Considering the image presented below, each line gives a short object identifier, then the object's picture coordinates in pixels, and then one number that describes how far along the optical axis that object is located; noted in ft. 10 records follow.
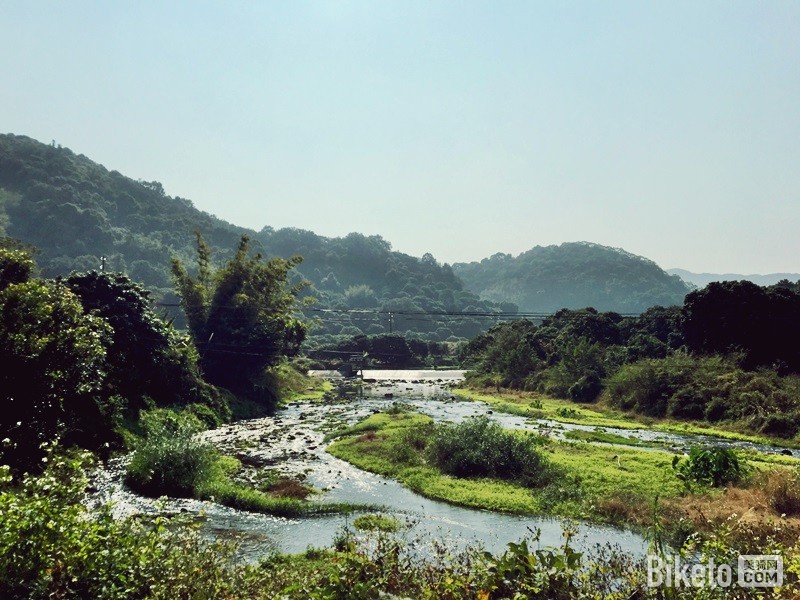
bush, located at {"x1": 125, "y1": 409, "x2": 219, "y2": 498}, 83.51
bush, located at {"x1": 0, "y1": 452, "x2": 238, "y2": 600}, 30.71
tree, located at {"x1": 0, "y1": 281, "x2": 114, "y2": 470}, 71.87
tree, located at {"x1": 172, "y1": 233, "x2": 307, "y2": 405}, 184.44
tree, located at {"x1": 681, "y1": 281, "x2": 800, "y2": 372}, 167.73
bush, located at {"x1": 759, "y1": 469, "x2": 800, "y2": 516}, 68.27
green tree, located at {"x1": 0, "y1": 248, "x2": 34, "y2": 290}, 92.79
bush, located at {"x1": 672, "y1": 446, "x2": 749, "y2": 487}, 83.05
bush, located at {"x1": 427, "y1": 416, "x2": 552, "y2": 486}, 95.20
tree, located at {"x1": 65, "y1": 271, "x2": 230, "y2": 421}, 120.06
